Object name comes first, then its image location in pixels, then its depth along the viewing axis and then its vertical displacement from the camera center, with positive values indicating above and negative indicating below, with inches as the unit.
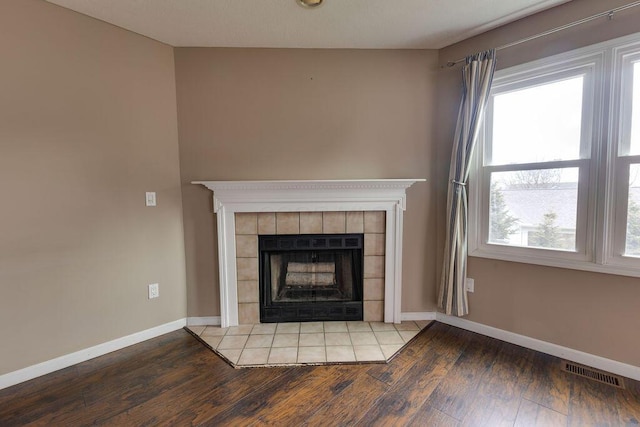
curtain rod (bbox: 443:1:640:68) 66.3 +43.7
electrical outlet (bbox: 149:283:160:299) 93.0 -30.6
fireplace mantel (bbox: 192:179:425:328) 94.6 -2.7
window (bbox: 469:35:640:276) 69.0 +8.1
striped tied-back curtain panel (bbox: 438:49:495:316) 86.2 +6.1
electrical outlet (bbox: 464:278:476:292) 94.8 -30.4
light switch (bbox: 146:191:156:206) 91.1 +0.2
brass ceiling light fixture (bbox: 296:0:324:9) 71.6 +49.7
